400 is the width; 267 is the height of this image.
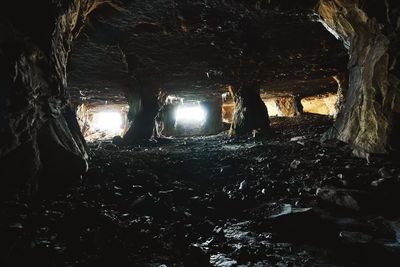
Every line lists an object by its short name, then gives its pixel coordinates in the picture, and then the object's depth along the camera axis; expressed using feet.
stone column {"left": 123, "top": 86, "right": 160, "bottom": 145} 38.68
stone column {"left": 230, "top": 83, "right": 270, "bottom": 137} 39.63
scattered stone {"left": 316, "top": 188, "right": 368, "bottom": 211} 10.24
